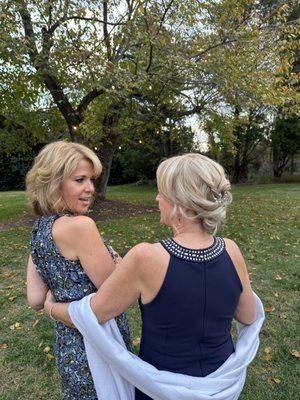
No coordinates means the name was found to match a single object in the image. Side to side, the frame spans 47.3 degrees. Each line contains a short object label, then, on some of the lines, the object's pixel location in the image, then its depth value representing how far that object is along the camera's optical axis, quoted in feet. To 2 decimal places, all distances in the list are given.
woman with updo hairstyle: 4.12
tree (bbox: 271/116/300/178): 73.68
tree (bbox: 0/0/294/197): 23.48
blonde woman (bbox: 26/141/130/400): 4.99
